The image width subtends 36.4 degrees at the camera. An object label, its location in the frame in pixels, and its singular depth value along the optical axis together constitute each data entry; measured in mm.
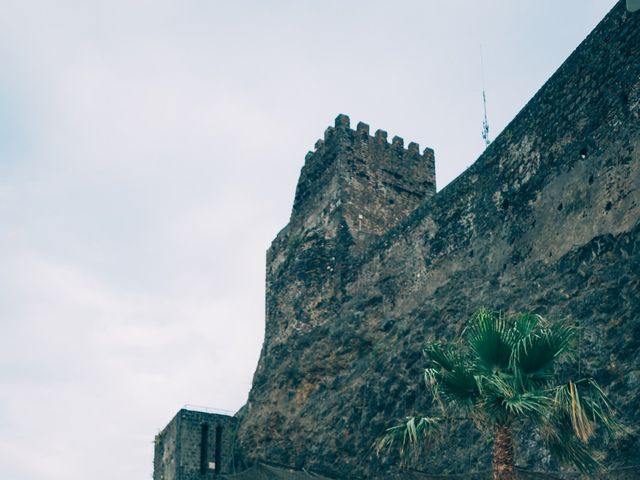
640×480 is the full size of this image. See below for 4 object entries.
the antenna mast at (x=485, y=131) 33862
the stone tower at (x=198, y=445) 28219
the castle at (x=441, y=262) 16625
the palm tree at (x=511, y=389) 11219
